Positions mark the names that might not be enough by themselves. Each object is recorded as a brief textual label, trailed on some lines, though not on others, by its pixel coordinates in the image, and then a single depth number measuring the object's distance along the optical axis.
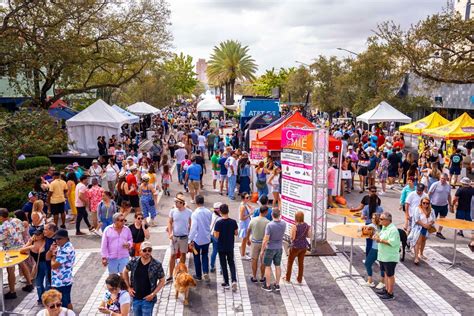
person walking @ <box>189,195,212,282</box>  8.04
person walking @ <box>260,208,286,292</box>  7.68
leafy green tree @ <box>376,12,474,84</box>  20.41
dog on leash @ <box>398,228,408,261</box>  9.09
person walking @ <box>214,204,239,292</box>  7.77
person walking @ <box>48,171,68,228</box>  11.07
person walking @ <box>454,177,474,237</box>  10.81
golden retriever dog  7.31
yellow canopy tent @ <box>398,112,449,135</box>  22.77
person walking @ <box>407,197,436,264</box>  9.19
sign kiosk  9.66
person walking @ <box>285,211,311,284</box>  7.93
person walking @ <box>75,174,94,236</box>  10.87
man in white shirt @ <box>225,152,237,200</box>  14.55
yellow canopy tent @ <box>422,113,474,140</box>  19.50
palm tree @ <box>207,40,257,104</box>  68.25
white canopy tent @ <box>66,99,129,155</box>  22.34
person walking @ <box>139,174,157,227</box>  11.20
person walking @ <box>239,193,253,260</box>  9.19
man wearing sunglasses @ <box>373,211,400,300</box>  7.35
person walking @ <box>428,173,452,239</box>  11.11
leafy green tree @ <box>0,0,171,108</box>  18.72
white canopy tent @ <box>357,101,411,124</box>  24.44
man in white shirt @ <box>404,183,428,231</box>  9.90
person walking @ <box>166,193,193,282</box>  8.03
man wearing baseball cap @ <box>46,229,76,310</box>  6.23
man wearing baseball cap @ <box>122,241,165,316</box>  5.67
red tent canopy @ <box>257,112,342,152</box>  15.21
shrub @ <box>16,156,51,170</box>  19.97
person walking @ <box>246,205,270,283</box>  8.01
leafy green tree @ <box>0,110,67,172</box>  16.25
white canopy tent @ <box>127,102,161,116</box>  32.22
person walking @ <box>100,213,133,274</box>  7.00
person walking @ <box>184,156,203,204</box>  13.87
